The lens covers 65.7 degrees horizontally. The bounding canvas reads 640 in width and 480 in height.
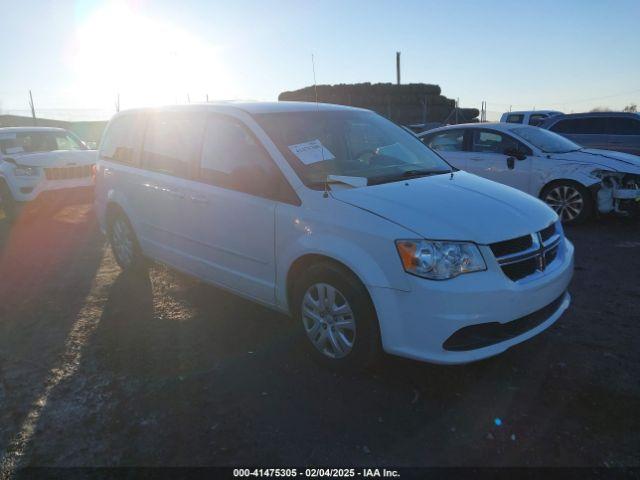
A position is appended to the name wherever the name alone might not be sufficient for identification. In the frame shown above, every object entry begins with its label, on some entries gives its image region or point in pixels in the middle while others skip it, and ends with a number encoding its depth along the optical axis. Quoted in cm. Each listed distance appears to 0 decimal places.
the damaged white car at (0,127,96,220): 879
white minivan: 279
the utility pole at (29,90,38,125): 2543
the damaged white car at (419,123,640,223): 705
